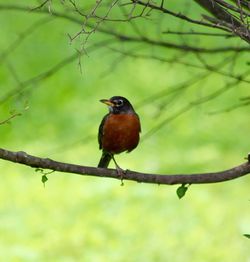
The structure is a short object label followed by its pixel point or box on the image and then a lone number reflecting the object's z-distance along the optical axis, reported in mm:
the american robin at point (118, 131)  11469
